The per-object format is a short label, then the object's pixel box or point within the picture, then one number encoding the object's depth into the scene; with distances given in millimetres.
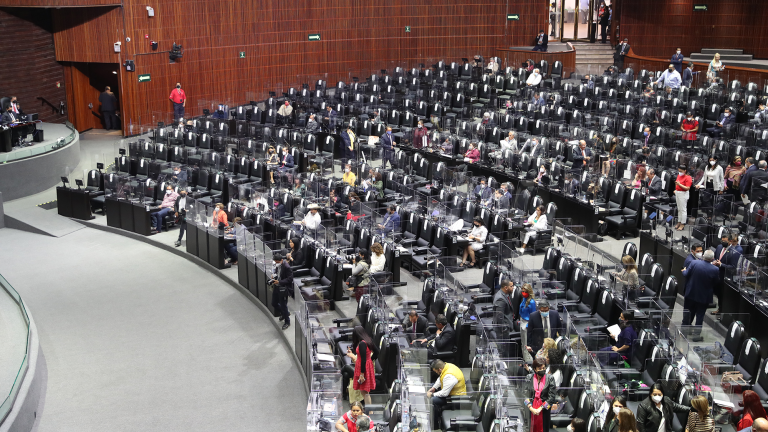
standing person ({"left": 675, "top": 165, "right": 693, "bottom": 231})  13711
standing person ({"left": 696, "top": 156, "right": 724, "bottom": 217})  14227
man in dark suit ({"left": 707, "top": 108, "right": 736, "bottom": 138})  17625
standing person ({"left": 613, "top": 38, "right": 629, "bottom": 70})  24781
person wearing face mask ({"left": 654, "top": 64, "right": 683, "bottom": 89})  20734
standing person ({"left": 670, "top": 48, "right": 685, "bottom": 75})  22016
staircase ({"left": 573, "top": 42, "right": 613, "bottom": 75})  26266
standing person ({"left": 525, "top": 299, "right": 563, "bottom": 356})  10117
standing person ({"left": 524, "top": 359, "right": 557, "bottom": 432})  8070
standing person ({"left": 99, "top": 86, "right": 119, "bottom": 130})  23453
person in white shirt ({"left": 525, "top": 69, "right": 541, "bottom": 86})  22653
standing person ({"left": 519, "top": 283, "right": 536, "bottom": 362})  10367
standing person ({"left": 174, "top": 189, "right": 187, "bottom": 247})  16391
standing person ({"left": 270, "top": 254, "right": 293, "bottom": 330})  12383
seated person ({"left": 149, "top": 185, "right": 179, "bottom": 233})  17094
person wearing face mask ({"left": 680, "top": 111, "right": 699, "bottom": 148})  17109
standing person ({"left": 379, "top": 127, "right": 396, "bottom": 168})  18344
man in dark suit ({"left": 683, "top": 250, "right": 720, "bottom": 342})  10648
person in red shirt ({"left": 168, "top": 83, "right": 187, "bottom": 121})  23203
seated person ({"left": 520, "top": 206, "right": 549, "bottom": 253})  13758
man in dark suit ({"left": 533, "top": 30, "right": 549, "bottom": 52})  26112
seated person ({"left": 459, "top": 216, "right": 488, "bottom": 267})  13438
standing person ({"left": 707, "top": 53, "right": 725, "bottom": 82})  21062
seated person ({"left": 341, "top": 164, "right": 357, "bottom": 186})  16828
